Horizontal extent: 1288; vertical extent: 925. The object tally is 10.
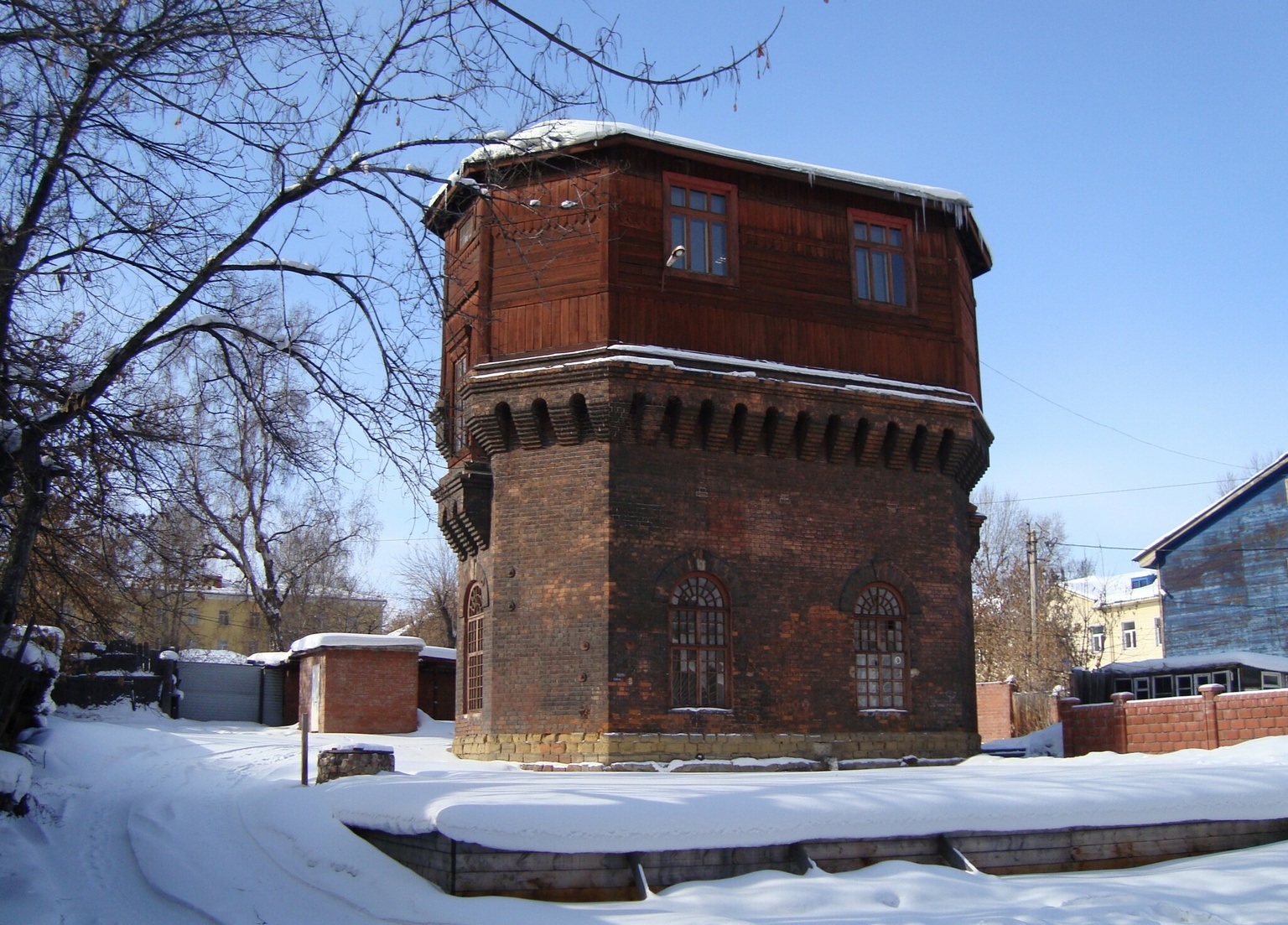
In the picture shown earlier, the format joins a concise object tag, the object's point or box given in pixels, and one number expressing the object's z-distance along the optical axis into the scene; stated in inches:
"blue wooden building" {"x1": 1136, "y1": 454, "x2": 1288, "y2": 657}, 1384.1
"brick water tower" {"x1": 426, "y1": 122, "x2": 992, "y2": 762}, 673.6
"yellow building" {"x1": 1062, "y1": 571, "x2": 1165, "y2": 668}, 2028.8
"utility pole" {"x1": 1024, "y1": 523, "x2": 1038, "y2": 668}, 1425.9
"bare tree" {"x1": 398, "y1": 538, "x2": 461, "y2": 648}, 1851.6
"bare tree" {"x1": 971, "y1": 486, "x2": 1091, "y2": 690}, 1588.3
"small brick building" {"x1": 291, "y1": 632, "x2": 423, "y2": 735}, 909.8
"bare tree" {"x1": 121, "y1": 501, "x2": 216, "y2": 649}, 405.4
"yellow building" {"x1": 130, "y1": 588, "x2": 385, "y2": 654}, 1859.0
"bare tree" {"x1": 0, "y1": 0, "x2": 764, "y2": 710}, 293.7
